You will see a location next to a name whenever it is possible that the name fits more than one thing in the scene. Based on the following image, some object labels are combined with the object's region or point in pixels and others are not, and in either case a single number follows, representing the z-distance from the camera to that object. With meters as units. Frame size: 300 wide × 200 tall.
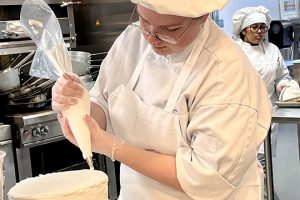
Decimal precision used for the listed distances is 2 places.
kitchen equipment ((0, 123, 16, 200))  2.26
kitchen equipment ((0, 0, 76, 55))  2.42
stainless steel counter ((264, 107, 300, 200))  2.40
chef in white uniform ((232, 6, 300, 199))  3.76
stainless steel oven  2.31
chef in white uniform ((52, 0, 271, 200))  1.01
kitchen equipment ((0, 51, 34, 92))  2.33
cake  0.83
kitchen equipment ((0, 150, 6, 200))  0.86
